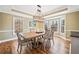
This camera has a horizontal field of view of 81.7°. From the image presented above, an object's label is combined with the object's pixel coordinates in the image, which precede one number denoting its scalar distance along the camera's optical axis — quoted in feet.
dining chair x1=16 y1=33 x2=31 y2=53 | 3.13
